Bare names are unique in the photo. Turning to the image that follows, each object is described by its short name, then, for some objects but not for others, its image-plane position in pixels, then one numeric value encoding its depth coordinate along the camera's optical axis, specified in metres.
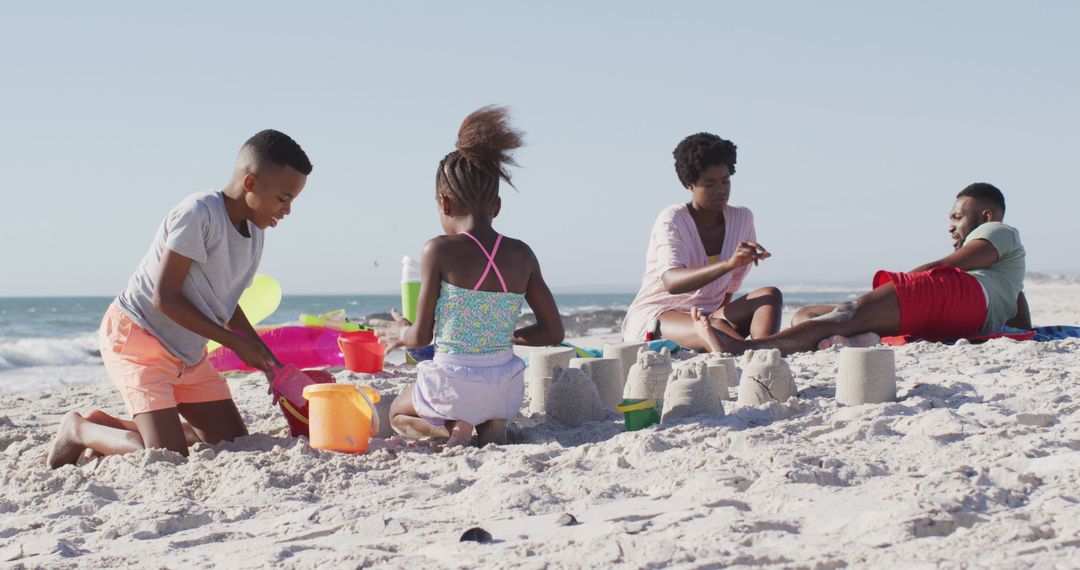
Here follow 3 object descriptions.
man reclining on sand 5.14
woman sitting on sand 5.25
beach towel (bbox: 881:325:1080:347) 5.20
